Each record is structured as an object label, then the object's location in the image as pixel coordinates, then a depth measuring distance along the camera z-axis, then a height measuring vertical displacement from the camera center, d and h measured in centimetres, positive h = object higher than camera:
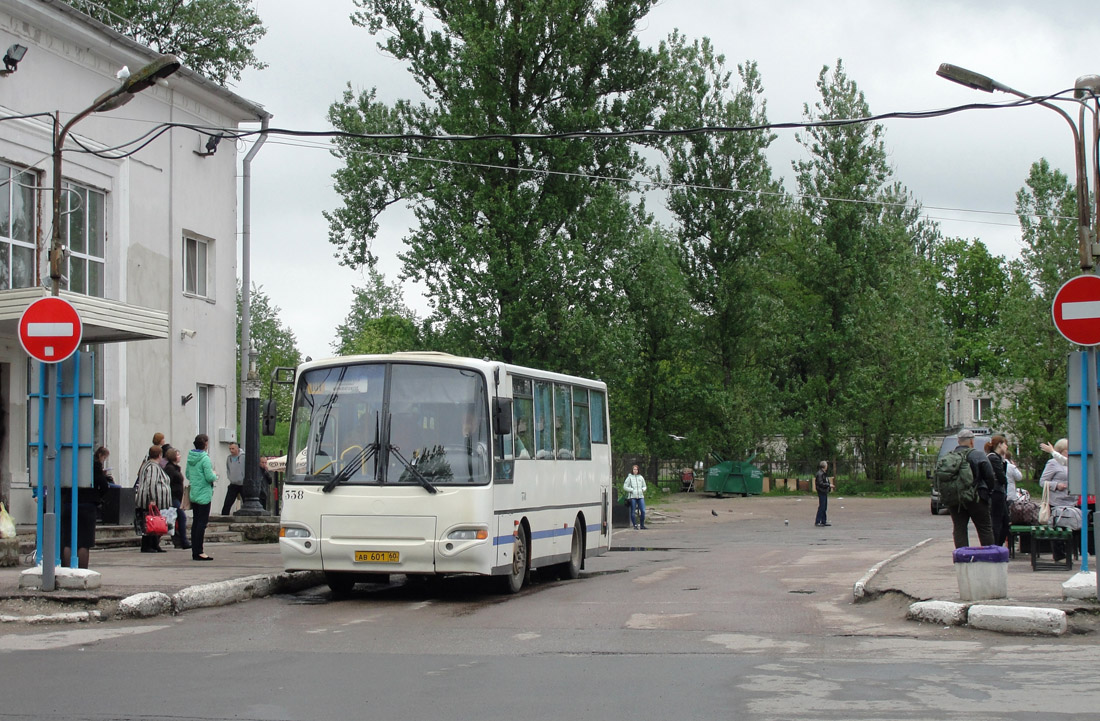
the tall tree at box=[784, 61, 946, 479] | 5694 +583
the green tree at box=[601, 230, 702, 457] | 5447 +323
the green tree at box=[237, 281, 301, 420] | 8962 +846
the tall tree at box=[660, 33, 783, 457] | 5497 +932
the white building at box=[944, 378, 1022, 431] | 8419 +225
